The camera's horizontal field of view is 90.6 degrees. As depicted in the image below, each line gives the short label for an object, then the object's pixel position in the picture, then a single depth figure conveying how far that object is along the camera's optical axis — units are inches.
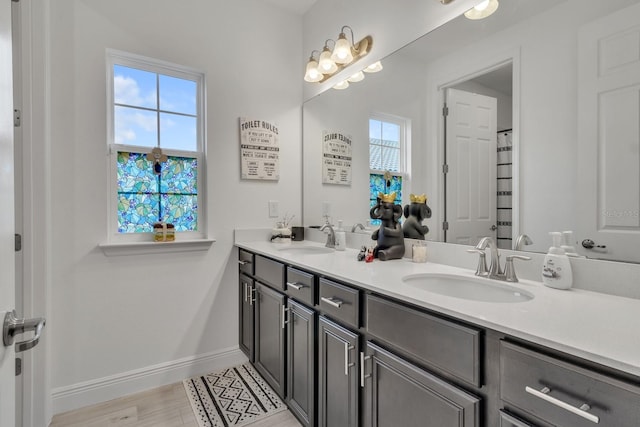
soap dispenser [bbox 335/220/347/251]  82.7
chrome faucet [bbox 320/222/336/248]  86.9
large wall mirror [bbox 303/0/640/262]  39.9
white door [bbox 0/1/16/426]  24.2
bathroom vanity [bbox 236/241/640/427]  25.1
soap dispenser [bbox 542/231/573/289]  41.6
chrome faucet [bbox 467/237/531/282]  46.8
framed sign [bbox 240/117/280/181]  95.5
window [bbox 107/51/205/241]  80.3
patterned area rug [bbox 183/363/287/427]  70.4
